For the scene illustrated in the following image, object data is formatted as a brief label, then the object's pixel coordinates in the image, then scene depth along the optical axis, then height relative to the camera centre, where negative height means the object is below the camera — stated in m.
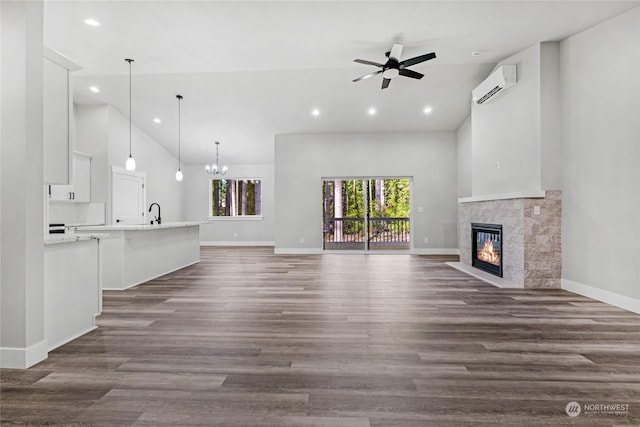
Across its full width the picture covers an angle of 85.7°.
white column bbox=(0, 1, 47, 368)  2.21 +0.17
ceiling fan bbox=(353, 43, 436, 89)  4.47 +2.07
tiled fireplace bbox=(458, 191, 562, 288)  4.61 -0.37
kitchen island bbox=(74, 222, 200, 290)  4.59 -0.55
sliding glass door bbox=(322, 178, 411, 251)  8.92 +0.04
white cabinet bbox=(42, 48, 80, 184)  2.58 +0.77
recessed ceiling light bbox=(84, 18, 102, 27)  4.03 +2.30
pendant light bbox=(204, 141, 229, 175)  9.28 +1.29
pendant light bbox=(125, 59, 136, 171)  5.77 +0.88
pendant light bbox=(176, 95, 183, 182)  7.10 +0.85
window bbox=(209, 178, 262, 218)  11.15 +0.57
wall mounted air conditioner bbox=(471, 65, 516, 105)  5.08 +2.02
